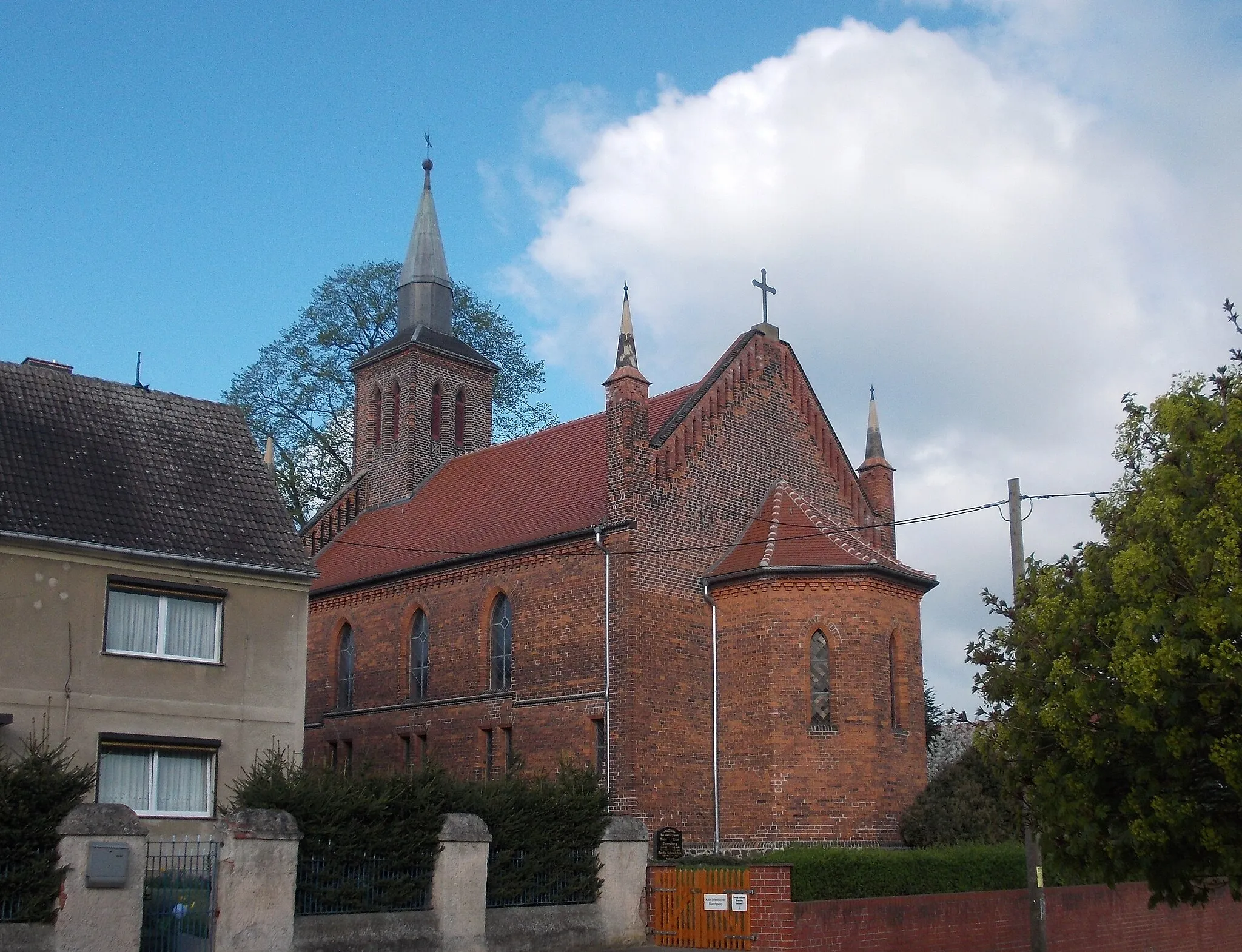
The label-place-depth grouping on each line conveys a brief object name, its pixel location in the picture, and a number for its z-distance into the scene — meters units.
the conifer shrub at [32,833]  14.15
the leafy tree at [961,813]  25.41
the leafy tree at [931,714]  37.00
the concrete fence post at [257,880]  15.32
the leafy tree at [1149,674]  12.10
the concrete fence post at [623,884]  19.86
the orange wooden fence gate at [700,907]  19.08
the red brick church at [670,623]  26.23
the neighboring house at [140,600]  19.64
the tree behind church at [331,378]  45.84
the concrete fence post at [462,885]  17.59
